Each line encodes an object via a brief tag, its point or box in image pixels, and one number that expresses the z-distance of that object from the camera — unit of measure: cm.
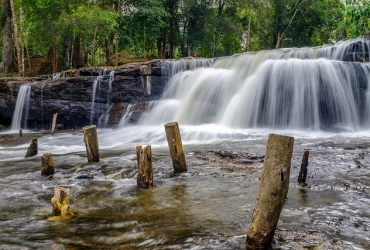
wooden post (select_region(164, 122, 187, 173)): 679
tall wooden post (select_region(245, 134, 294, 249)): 327
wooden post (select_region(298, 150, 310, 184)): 602
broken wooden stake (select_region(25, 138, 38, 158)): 1056
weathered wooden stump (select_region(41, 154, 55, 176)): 743
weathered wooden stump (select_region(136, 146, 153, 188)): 599
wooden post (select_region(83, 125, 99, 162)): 802
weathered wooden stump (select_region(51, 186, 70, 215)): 471
